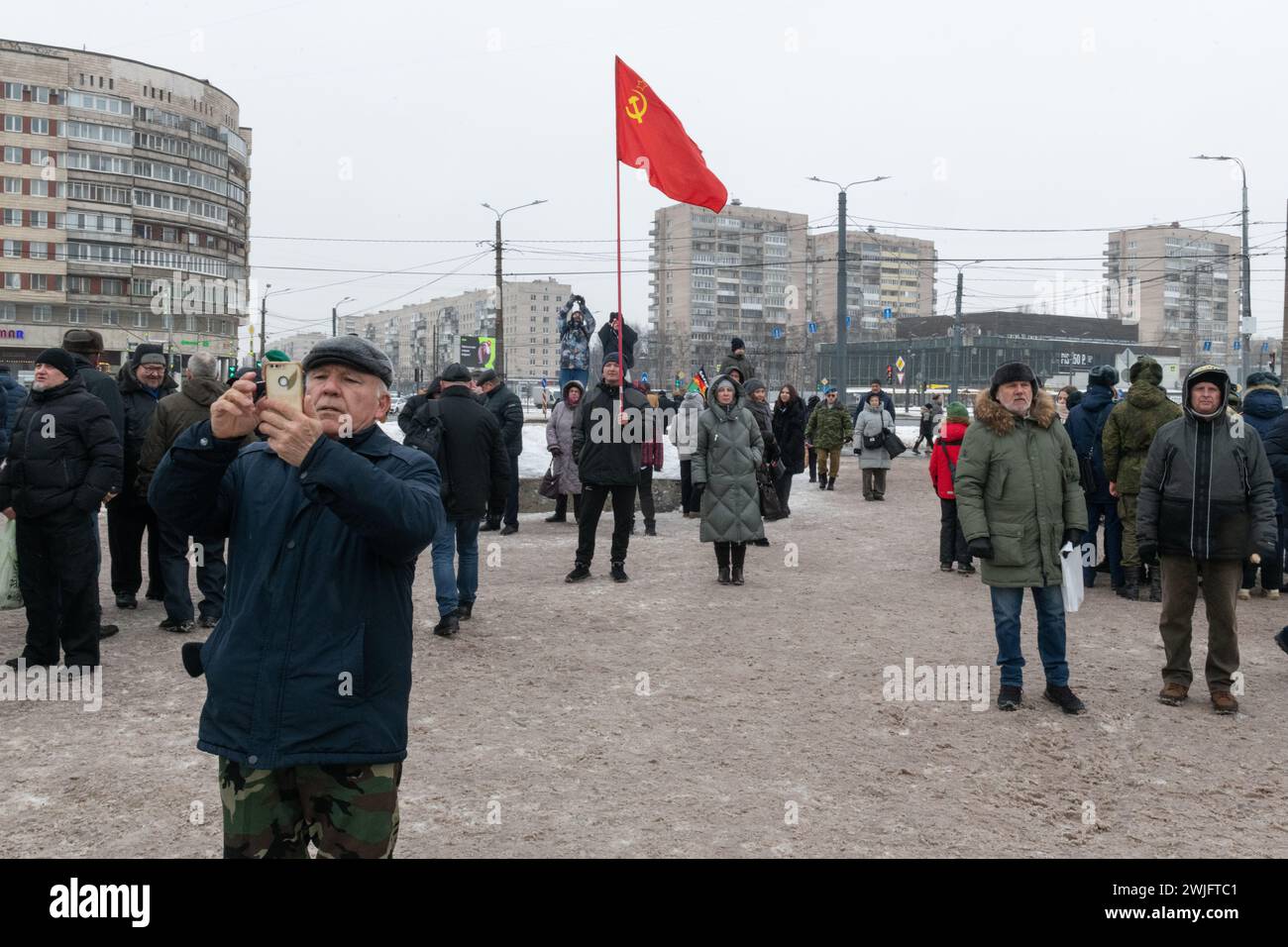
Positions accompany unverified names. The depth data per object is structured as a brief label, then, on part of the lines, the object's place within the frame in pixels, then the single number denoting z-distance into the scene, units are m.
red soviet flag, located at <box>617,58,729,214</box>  11.28
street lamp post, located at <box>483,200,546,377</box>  35.28
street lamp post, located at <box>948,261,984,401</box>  38.22
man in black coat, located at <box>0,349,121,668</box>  6.46
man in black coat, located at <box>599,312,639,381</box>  17.29
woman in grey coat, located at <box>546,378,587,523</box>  14.09
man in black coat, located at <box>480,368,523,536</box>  12.27
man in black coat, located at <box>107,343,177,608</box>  8.48
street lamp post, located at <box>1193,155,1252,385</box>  30.45
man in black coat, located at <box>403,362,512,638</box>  8.24
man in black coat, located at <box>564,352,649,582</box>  10.25
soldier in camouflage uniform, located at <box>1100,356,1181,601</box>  9.28
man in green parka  6.23
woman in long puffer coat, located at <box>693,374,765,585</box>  10.27
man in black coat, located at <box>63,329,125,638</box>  7.62
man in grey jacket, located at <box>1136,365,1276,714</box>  6.24
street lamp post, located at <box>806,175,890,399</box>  28.17
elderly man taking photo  2.53
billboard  39.09
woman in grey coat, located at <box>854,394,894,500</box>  18.41
